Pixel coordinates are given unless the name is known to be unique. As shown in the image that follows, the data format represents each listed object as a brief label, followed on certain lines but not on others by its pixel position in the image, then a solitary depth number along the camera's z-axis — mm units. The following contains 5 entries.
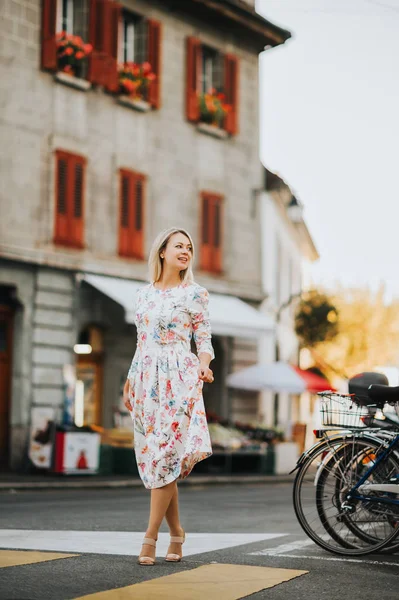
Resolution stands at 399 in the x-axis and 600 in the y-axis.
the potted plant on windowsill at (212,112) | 26203
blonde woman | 6258
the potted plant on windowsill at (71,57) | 22156
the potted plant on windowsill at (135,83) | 23688
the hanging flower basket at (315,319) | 33625
